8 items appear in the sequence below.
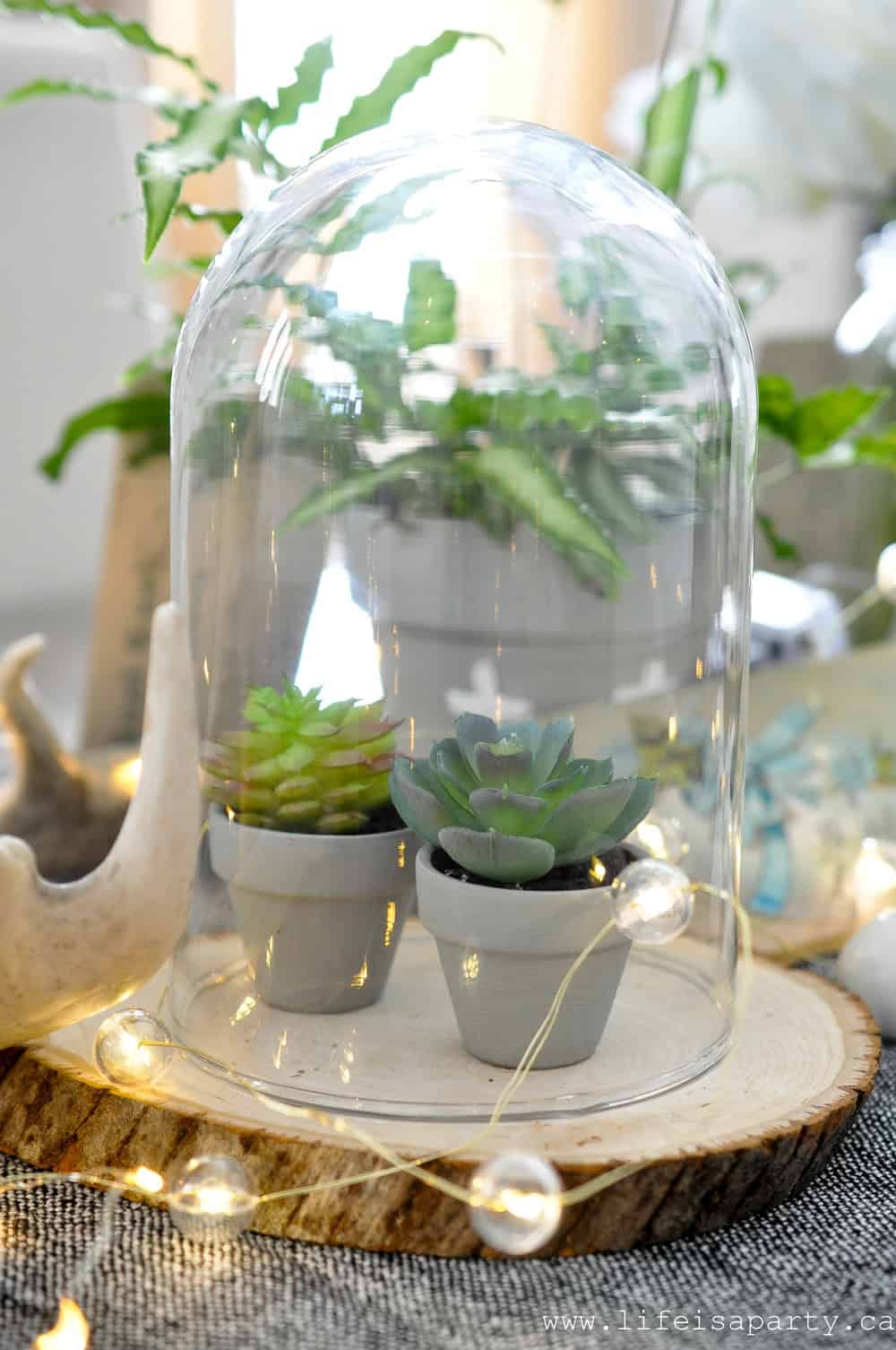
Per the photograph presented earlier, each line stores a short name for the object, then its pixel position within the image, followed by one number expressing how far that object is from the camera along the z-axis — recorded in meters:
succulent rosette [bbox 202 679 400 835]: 0.51
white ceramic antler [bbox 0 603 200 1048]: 0.46
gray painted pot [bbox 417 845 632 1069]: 0.46
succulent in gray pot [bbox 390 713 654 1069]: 0.46
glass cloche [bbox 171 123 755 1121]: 0.47
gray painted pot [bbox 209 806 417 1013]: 0.50
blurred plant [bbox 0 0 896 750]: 0.67
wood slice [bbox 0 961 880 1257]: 0.42
